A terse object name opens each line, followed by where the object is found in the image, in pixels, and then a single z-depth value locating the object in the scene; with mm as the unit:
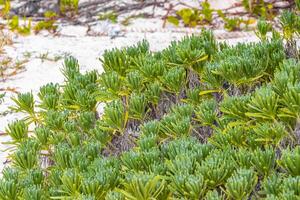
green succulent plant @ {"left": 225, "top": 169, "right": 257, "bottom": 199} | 4293
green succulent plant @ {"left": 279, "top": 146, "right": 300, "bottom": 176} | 4367
